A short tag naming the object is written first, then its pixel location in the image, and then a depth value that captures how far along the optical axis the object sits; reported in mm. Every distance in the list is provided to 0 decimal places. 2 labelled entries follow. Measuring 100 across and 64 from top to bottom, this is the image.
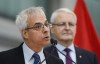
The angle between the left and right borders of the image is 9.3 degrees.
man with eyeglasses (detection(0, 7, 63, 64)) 6284
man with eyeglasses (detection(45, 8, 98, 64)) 7539
